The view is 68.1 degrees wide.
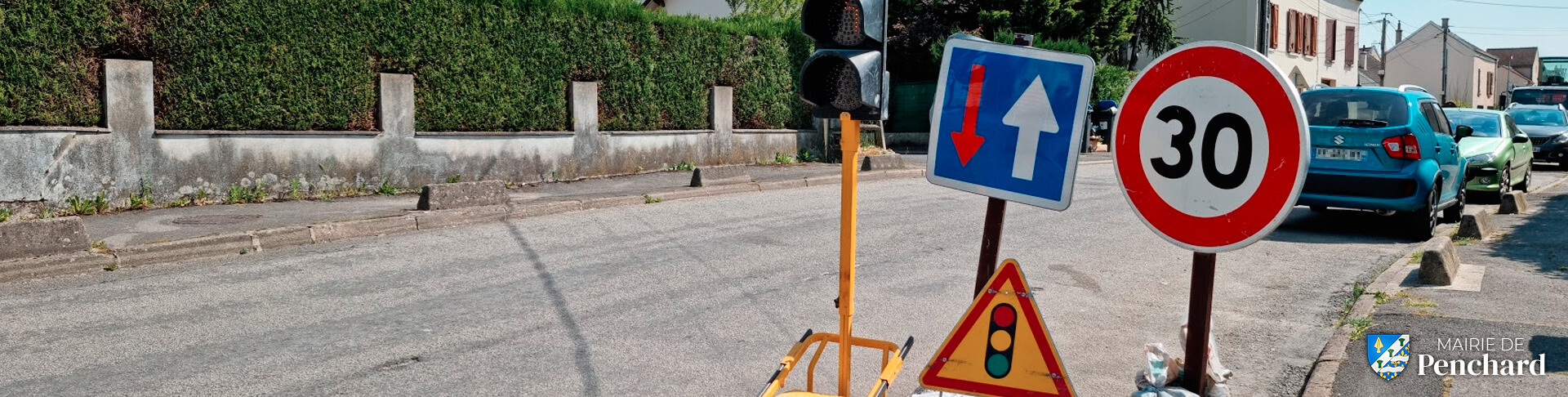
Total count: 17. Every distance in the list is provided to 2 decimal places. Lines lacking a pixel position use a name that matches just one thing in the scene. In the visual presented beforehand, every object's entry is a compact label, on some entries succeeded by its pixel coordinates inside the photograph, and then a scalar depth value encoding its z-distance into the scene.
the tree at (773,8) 30.27
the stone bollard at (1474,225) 10.35
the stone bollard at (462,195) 11.47
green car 14.78
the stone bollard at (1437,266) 7.53
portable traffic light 4.38
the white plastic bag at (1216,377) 4.30
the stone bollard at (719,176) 15.22
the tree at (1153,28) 32.19
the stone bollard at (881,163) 18.80
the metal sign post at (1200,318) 3.75
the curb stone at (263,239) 8.11
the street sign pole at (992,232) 4.31
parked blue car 10.51
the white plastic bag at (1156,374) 4.20
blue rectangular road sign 3.93
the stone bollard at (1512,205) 13.20
